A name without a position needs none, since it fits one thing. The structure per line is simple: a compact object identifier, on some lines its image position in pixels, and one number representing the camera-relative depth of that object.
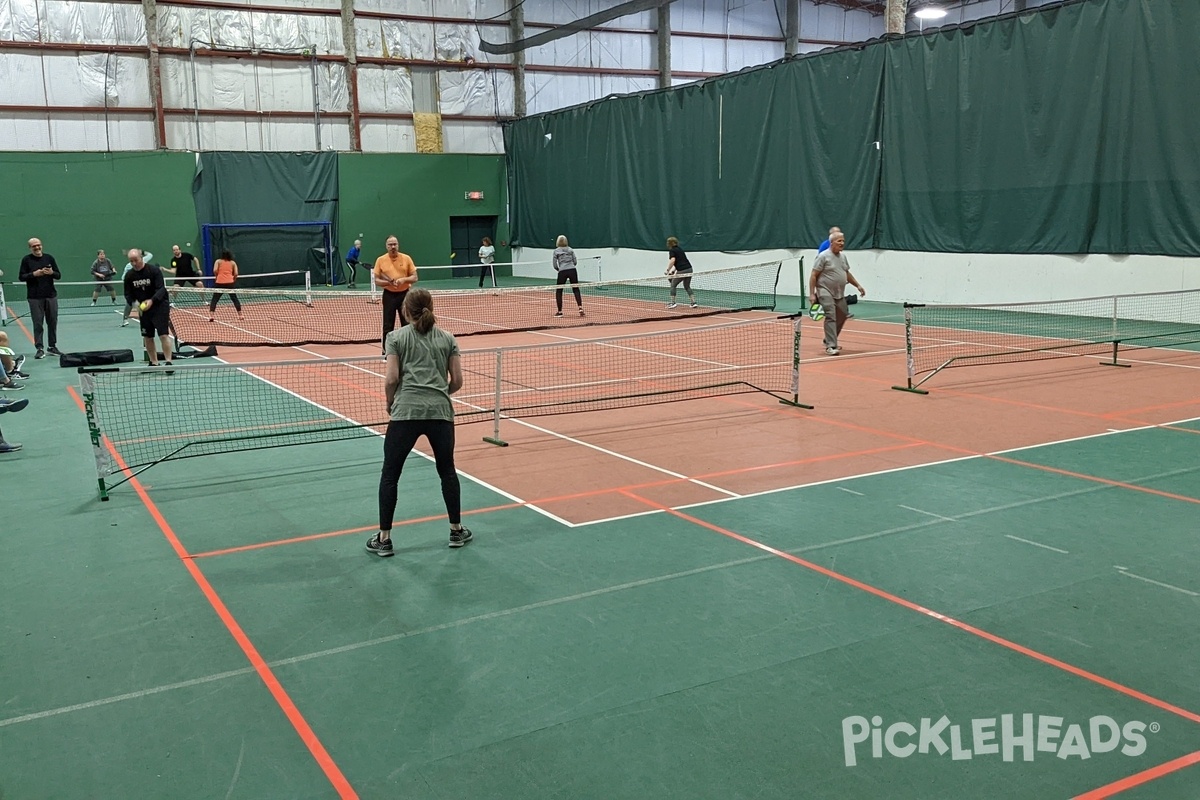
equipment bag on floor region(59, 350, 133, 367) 15.41
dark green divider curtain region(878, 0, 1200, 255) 19.48
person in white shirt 35.19
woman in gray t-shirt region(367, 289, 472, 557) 6.85
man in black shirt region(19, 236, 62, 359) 16.23
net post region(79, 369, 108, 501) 8.16
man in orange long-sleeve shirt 15.13
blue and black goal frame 35.12
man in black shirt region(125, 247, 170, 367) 14.34
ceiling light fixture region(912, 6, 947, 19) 34.38
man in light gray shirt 15.34
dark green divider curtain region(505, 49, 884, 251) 26.56
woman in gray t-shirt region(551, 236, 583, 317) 23.86
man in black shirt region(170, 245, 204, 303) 24.84
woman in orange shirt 22.69
